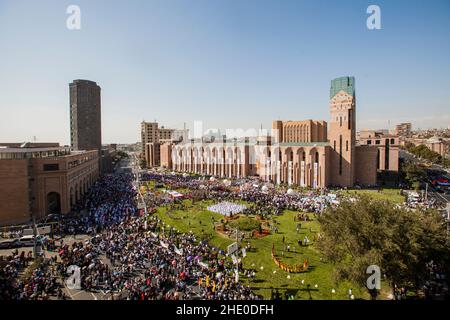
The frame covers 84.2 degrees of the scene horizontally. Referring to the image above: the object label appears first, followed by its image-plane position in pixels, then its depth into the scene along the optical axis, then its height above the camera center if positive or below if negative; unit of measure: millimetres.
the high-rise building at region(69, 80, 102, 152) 101875 +14646
